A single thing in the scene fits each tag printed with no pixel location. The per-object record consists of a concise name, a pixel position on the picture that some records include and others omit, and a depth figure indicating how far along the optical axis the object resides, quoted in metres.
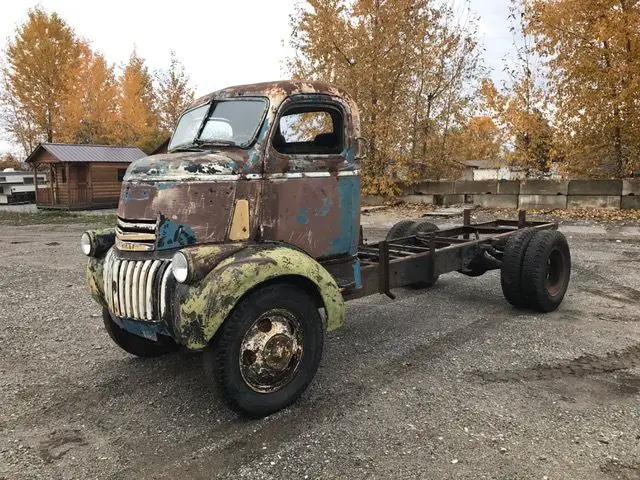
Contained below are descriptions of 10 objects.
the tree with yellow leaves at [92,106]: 30.38
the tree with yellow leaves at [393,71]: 18.06
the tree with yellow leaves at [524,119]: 16.53
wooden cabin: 25.17
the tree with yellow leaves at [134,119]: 32.47
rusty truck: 3.28
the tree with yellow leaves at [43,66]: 29.77
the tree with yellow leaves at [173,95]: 34.22
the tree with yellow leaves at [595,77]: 14.01
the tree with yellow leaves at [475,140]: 19.27
